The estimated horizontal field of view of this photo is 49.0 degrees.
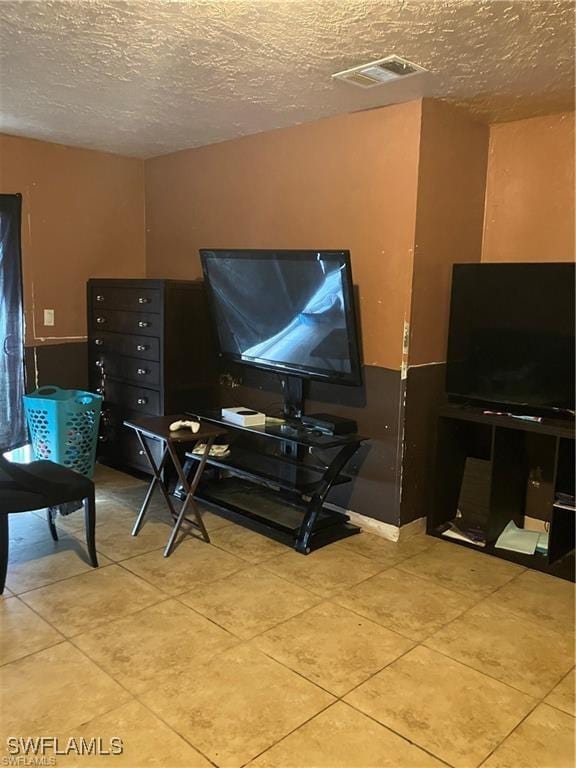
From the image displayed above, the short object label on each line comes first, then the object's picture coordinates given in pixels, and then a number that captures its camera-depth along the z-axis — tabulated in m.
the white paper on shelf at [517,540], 3.15
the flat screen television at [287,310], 3.20
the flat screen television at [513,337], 3.00
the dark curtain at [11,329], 4.05
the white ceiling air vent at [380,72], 2.56
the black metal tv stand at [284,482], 3.24
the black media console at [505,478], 3.04
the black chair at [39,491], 2.65
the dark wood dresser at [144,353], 3.91
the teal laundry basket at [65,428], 3.90
